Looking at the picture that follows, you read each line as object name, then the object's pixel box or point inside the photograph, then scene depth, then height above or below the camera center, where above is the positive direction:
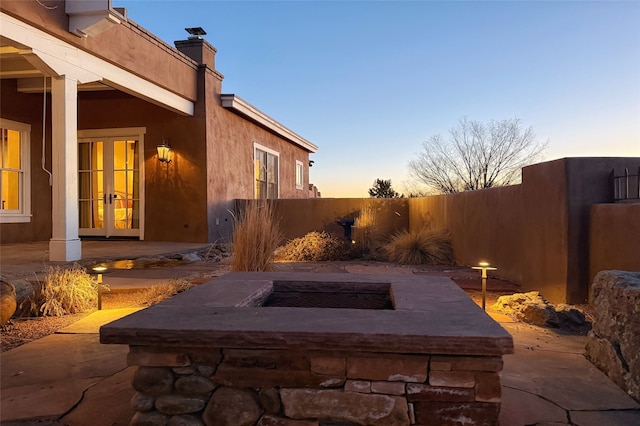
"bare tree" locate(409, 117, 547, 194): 15.08 +1.95
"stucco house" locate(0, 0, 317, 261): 5.94 +1.30
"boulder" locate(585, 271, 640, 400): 2.18 -0.63
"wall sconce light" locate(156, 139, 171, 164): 8.62 +1.10
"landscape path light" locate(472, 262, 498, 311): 3.64 -0.56
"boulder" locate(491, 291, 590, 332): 3.36 -0.81
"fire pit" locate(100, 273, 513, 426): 1.57 -0.57
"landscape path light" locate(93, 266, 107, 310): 3.70 -0.62
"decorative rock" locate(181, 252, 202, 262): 7.08 -0.76
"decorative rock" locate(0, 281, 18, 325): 3.38 -0.71
